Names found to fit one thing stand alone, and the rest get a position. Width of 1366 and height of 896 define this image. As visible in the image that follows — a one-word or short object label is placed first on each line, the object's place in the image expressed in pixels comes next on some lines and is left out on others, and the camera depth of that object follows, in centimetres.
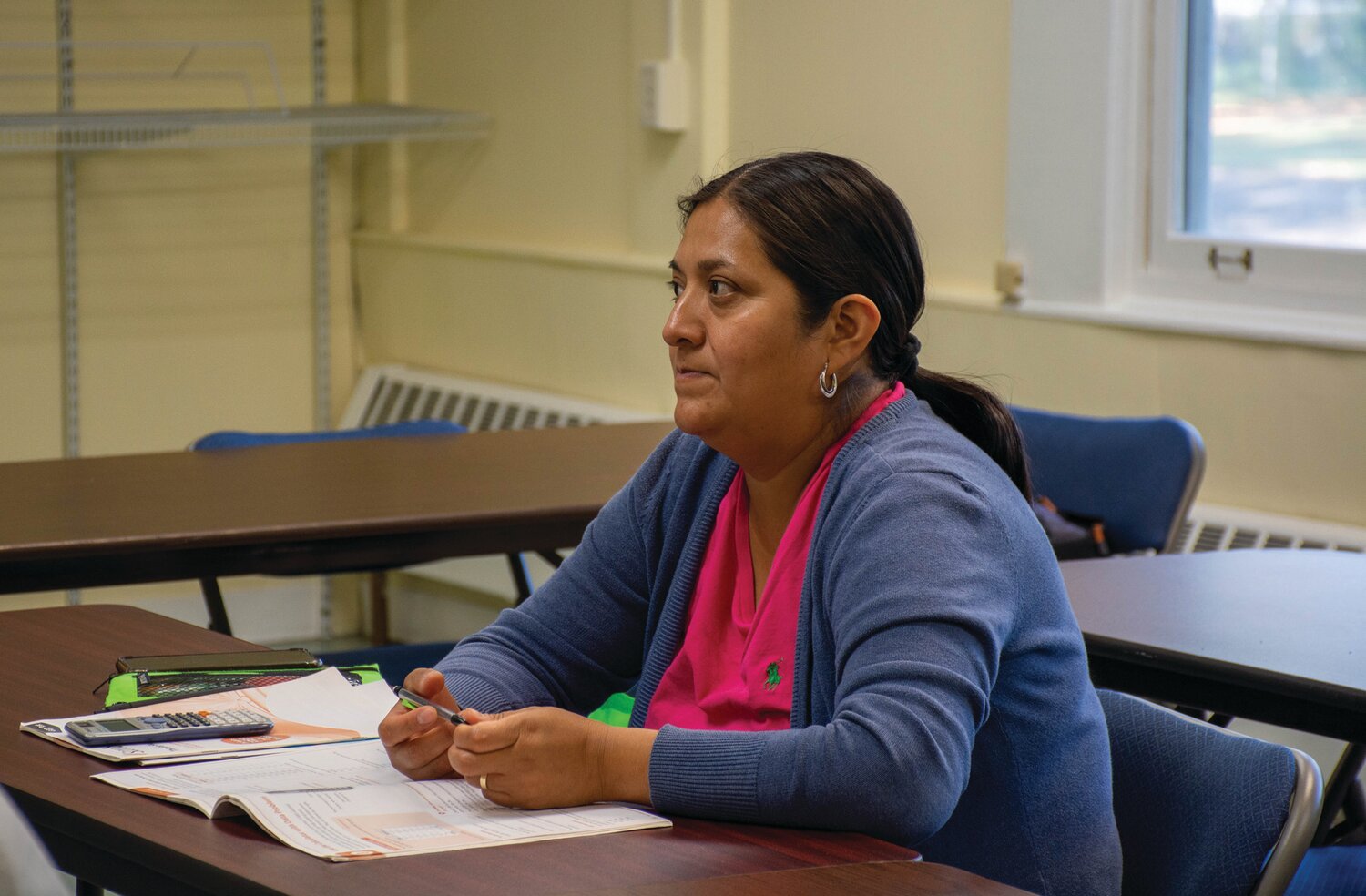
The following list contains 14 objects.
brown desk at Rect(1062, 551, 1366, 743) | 357
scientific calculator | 323
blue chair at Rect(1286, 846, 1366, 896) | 361
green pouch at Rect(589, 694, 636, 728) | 357
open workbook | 305
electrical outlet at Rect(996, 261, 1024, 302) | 516
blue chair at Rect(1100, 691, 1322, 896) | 319
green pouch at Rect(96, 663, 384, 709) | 335
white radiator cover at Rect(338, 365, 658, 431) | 675
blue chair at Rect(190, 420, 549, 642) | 471
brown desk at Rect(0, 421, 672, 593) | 403
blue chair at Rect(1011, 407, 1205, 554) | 433
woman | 312
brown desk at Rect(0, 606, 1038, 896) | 299
